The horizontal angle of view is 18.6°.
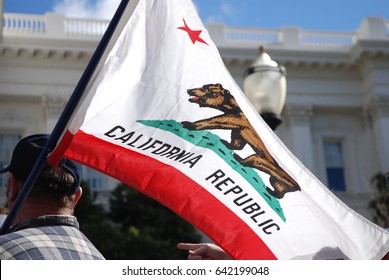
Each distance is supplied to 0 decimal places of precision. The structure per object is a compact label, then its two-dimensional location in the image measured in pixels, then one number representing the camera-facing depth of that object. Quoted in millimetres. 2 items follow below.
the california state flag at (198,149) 4613
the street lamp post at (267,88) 11923
